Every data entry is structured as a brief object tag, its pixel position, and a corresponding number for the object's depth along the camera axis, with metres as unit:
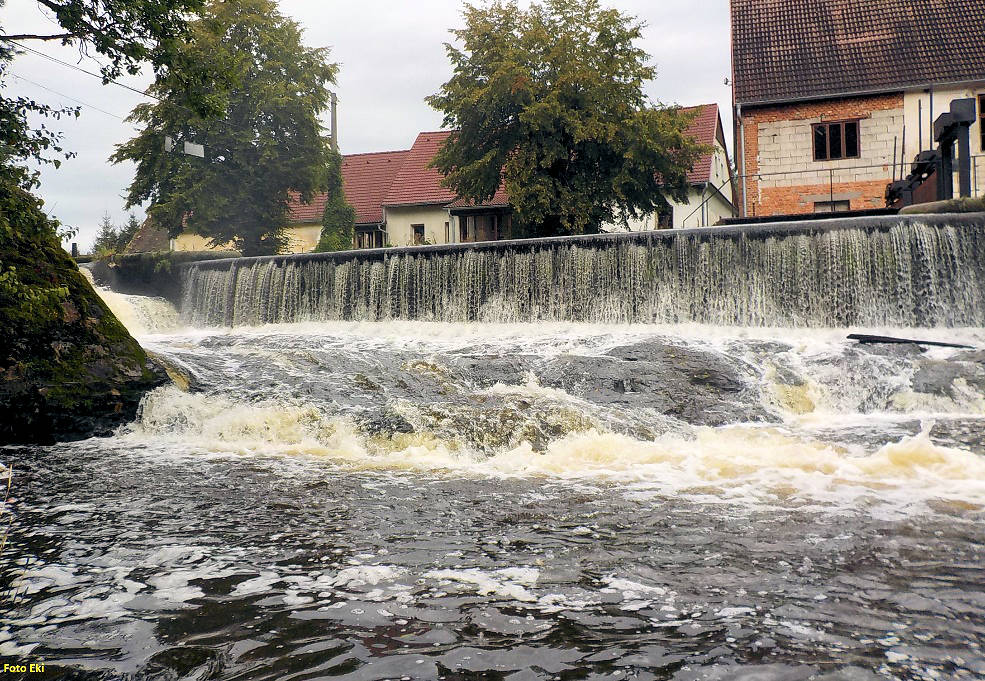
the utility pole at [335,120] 33.62
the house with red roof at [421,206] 29.28
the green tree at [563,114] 20.14
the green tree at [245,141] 26.81
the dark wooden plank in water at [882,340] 10.83
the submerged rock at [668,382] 9.16
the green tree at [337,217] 29.45
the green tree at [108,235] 42.74
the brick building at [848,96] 22.34
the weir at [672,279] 12.69
